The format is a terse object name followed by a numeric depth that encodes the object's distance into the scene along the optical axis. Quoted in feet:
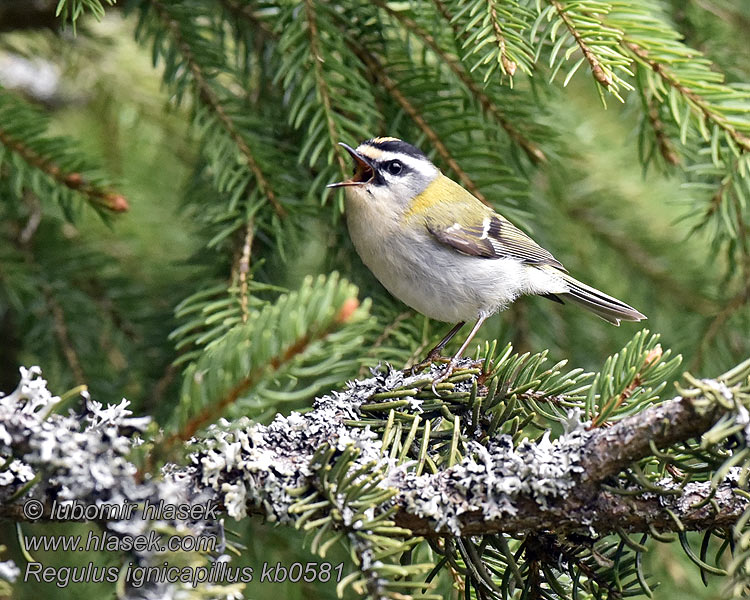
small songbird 16.42
